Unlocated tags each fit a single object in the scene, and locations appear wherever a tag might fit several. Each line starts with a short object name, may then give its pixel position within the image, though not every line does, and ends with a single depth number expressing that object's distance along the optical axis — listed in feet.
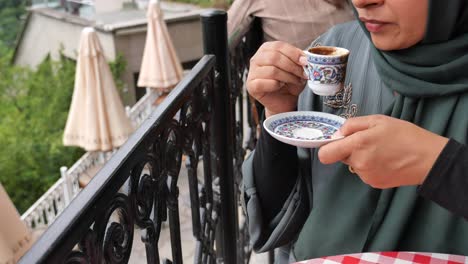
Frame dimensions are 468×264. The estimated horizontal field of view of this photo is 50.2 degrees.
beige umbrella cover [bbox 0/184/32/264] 7.29
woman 3.16
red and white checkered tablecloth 3.75
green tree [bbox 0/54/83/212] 36.55
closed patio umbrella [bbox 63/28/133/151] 21.92
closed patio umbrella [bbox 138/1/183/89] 26.30
